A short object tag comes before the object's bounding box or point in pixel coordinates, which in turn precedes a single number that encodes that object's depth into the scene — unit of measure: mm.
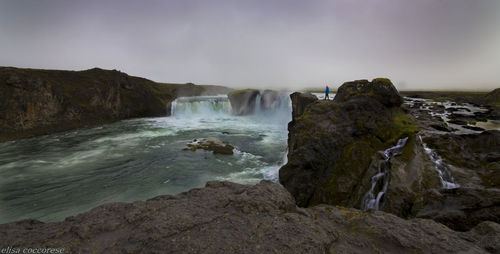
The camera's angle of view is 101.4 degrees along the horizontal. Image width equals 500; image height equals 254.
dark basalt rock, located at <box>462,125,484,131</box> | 15788
